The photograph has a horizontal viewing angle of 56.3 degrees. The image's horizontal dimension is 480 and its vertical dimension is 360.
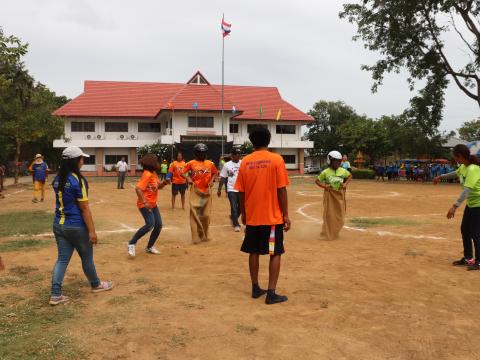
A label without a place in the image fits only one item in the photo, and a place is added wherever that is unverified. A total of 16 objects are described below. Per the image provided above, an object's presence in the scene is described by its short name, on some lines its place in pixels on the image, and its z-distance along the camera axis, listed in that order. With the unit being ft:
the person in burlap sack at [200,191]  28.14
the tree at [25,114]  82.53
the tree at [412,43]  94.27
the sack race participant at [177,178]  46.88
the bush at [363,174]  127.65
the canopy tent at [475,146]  111.06
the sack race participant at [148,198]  24.04
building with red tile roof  136.05
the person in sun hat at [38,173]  54.03
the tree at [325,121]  222.69
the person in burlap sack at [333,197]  29.40
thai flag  109.69
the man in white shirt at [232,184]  33.22
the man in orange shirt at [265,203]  16.51
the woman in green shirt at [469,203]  21.56
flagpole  112.47
